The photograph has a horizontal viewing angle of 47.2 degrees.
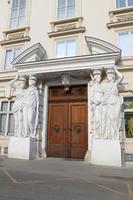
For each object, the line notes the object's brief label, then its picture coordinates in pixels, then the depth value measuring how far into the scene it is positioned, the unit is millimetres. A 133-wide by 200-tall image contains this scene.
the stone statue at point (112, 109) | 5674
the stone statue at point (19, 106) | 6592
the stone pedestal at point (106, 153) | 5404
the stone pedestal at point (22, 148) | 6316
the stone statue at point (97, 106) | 5844
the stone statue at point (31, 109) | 6539
